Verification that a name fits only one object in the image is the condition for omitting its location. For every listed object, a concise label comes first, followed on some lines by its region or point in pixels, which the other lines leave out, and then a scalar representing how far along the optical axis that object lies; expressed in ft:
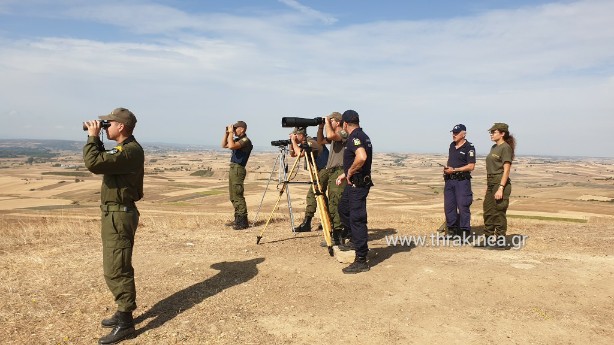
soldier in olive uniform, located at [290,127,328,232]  26.78
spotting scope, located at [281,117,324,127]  24.25
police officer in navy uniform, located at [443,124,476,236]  28.96
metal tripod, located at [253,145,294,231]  28.78
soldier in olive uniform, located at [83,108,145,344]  14.70
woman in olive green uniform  27.48
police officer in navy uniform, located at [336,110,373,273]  21.57
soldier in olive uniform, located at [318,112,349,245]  27.32
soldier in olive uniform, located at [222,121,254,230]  33.81
